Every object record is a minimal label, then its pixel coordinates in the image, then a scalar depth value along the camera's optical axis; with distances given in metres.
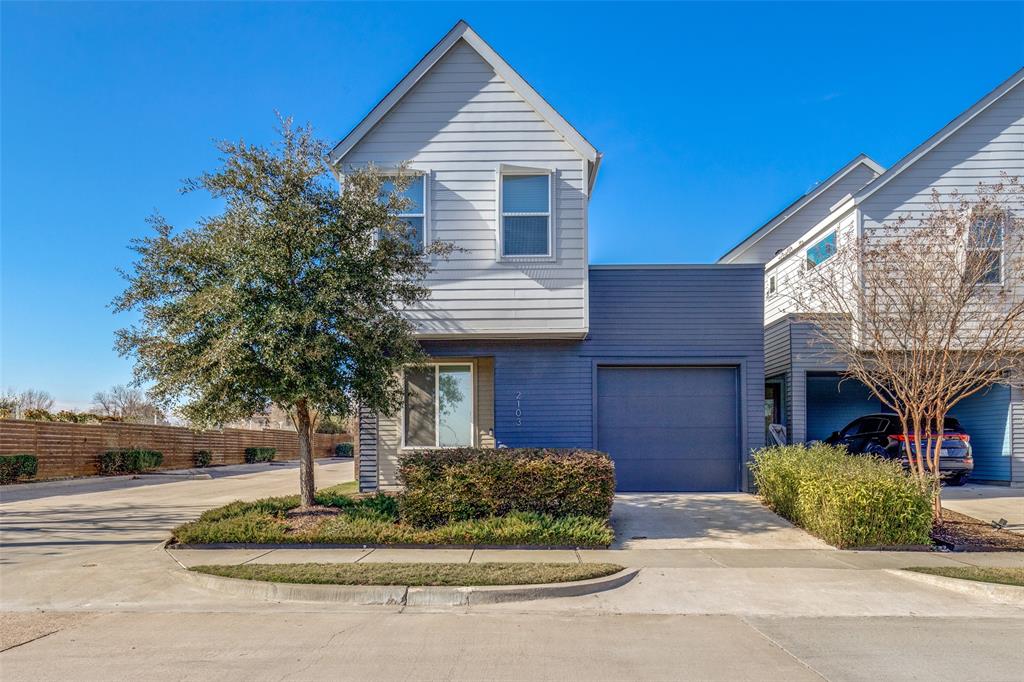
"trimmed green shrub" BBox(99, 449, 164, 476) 22.95
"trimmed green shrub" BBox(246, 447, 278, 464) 35.25
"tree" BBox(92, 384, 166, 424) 46.44
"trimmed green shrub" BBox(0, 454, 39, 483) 18.44
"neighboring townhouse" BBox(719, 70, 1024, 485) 14.77
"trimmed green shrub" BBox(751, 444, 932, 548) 9.45
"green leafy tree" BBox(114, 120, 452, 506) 9.43
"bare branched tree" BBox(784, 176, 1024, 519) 10.58
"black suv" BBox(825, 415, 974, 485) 15.35
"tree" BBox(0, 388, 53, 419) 46.77
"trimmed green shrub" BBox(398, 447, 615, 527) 9.95
